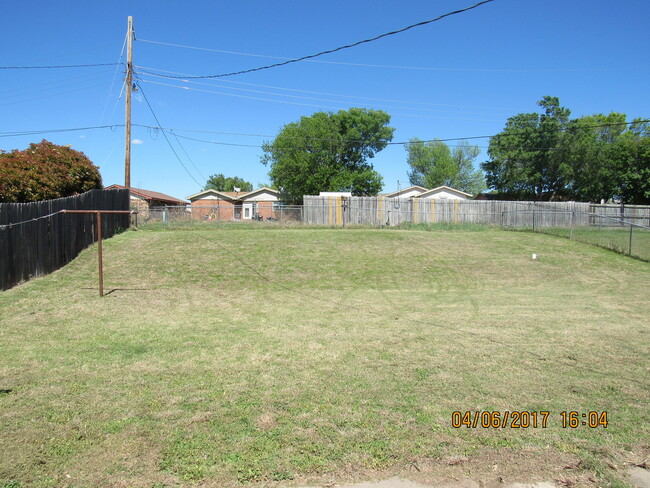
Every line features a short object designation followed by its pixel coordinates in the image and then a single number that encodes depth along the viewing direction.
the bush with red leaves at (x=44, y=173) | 13.69
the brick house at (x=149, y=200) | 32.31
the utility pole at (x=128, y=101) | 20.44
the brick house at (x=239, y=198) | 50.38
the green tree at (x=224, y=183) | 102.88
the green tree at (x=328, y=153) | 46.28
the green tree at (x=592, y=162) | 44.16
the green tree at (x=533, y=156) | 45.47
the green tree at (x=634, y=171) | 43.00
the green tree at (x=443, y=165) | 75.88
